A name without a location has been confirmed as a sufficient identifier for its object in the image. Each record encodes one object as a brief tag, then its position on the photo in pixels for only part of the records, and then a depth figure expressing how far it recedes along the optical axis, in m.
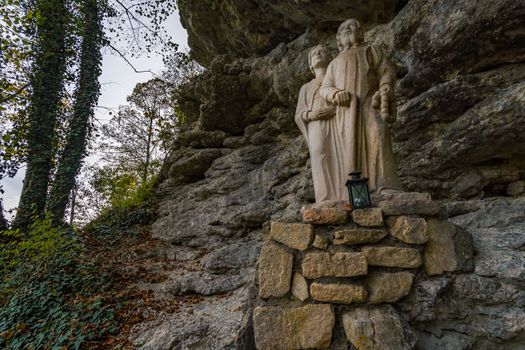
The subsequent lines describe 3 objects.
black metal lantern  2.02
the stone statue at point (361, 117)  2.35
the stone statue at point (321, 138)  2.42
